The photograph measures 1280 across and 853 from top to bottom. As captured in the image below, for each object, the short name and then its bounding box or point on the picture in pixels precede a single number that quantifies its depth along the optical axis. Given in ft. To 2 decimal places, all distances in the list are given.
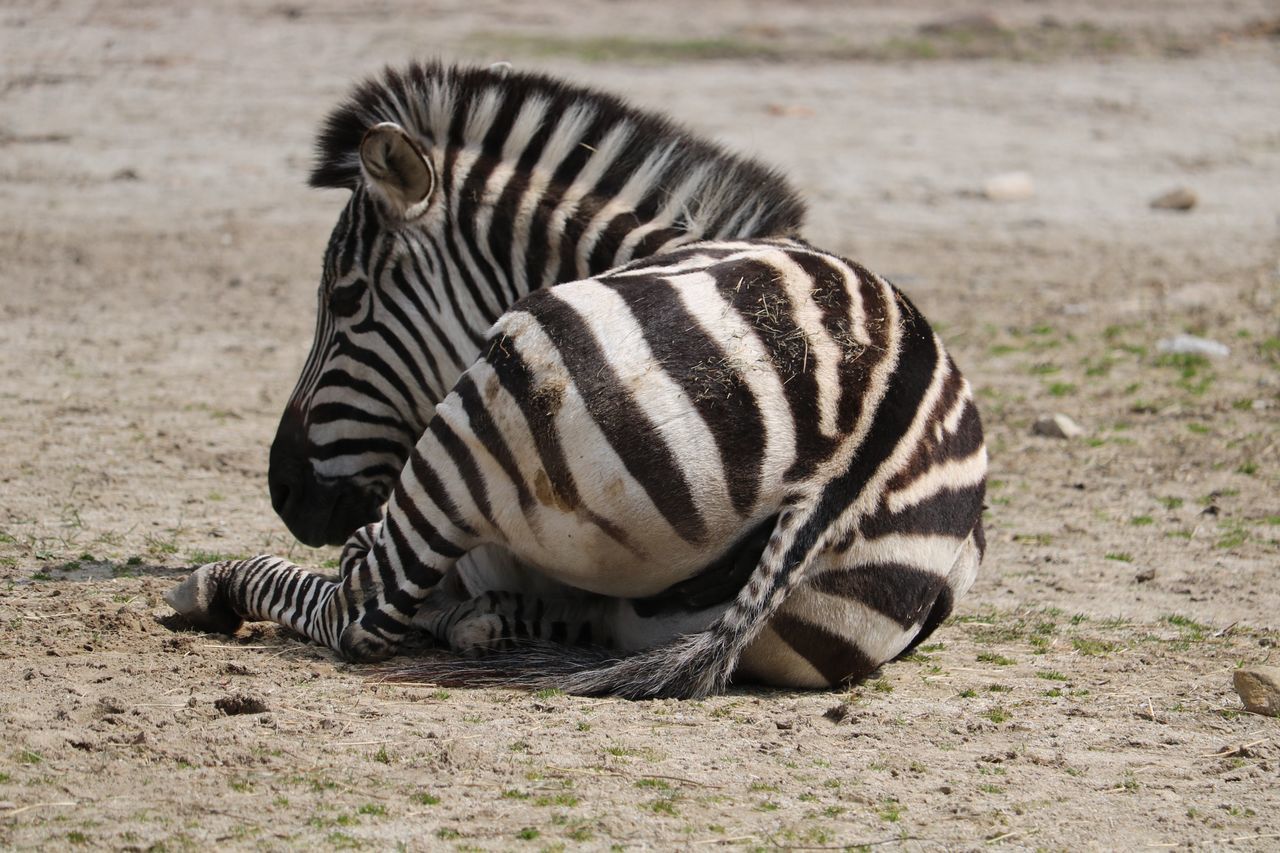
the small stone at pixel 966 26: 123.75
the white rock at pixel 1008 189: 89.71
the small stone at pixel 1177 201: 87.97
